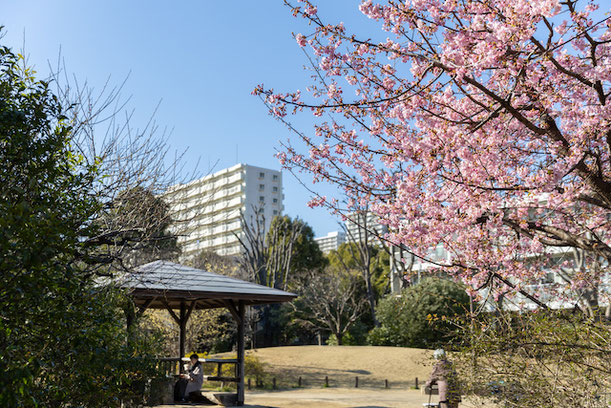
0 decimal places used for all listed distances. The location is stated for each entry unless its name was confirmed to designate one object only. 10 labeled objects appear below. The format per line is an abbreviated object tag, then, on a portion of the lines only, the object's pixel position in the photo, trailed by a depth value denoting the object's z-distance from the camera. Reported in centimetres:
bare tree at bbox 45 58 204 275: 596
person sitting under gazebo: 1135
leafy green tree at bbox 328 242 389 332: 2742
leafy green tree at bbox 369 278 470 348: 2144
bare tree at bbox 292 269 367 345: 2503
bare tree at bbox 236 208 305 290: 2731
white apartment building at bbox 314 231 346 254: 11194
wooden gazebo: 966
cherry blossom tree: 516
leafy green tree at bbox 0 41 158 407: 299
